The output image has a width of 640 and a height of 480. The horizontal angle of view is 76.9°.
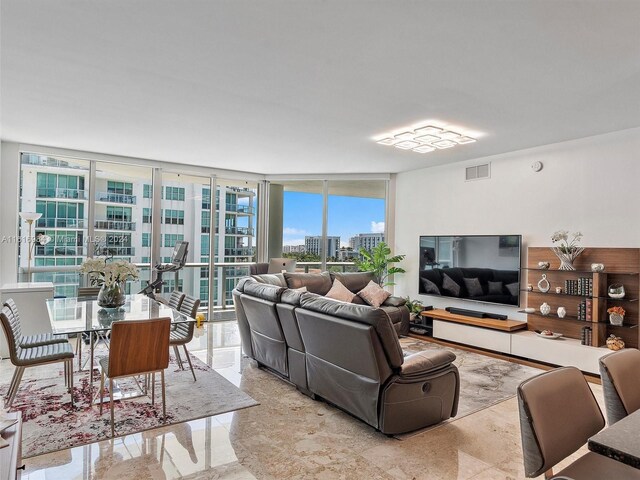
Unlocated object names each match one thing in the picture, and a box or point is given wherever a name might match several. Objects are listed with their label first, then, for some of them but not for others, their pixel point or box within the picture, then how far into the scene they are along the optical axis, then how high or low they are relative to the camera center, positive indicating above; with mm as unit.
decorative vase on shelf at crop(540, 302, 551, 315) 4984 -758
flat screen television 5402 -299
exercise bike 5797 -337
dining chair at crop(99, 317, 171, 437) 2904 -786
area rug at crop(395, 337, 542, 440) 3562 -1396
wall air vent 5855 +1115
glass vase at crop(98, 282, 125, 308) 3795 -504
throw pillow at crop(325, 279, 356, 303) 6196 -734
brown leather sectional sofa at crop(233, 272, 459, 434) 2836 -917
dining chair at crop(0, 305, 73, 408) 3043 -896
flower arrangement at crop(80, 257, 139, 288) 3693 -248
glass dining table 3150 -638
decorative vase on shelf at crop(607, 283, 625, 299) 4363 -464
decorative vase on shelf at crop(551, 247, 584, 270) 4727 -97
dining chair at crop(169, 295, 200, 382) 3865 -852
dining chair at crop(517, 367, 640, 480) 1454 -680
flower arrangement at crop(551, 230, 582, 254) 4770 +84
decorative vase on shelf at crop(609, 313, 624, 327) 4359 -766
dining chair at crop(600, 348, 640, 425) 1783 -622
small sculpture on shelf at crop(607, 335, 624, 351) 4301 -1017
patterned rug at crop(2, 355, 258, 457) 2857 -1364
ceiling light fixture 4414 +1288
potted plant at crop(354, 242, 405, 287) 6934 -285
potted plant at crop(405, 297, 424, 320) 6305 -977
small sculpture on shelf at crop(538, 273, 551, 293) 5047 -465
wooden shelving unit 4379 -542
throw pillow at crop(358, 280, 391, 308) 6301 -770
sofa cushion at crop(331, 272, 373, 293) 6629 -558
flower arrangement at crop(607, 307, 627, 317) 4352 -675
